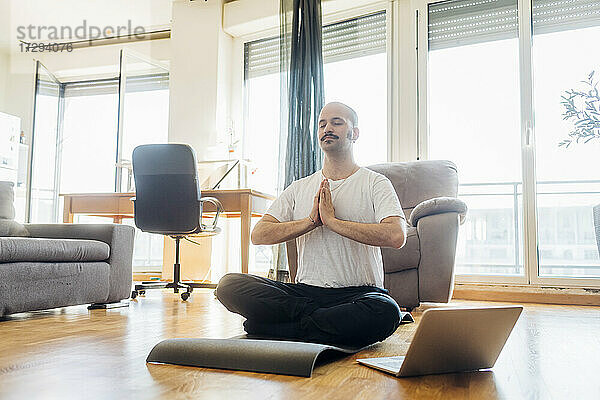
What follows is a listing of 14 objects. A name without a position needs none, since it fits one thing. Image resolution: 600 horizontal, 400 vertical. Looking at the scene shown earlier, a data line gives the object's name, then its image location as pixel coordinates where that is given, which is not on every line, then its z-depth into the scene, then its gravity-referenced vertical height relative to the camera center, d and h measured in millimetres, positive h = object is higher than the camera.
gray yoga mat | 1520 -330
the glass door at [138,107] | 5902 +1387
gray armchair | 3262 -107
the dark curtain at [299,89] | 4910 +1287
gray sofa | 2777 -166
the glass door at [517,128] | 4359 +885
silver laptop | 1374 -263
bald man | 1929 -62
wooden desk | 4102 +232
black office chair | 3932 +302
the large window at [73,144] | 6961 +1114
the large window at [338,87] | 5160 +1431
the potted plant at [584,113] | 3933 +905
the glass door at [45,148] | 7072 +1057
